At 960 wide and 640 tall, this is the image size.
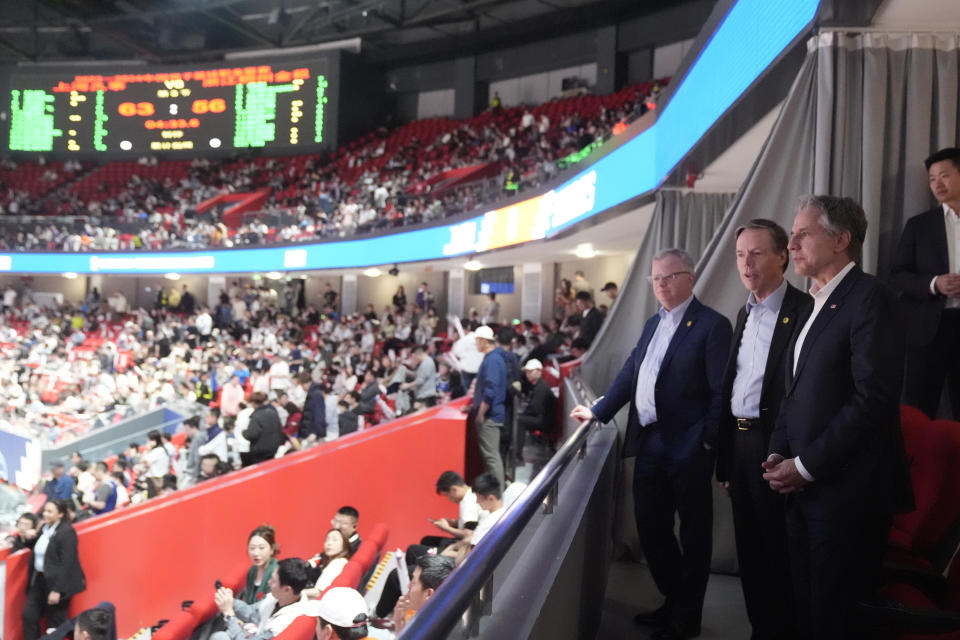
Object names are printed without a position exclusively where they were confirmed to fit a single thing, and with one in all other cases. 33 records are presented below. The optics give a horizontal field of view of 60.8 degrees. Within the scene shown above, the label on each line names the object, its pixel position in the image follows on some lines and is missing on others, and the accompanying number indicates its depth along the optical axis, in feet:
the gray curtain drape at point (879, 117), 10.56
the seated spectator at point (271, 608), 14.80
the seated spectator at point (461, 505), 16.74
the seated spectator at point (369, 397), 35.65
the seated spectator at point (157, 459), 32.91
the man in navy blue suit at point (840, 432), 6.70
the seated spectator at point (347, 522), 18.52
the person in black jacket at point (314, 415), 32.30
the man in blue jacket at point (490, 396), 22.17
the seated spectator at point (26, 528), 23.04
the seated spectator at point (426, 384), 32.12
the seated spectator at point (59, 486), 29.03
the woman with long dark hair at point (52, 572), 21.94
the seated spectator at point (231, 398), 41.14
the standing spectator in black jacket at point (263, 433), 28.35
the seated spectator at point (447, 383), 32.94
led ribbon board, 13.20
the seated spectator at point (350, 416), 33.19
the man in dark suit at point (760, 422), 8.18
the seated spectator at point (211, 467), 29.04
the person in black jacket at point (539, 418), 23.21
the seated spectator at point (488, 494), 15.56
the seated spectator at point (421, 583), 10.75
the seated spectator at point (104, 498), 28.81
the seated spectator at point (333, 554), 16.65
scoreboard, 85.87
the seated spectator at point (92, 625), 15.98
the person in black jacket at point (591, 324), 27.17
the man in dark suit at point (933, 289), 9.04
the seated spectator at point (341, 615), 10.86
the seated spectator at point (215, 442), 31.40
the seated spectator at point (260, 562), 18.70
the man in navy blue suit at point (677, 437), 9.53
